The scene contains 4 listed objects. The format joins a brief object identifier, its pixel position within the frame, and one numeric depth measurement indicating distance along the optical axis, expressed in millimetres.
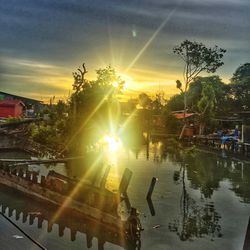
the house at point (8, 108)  58930
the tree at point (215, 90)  71624
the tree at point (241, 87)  67830
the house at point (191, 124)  55064
